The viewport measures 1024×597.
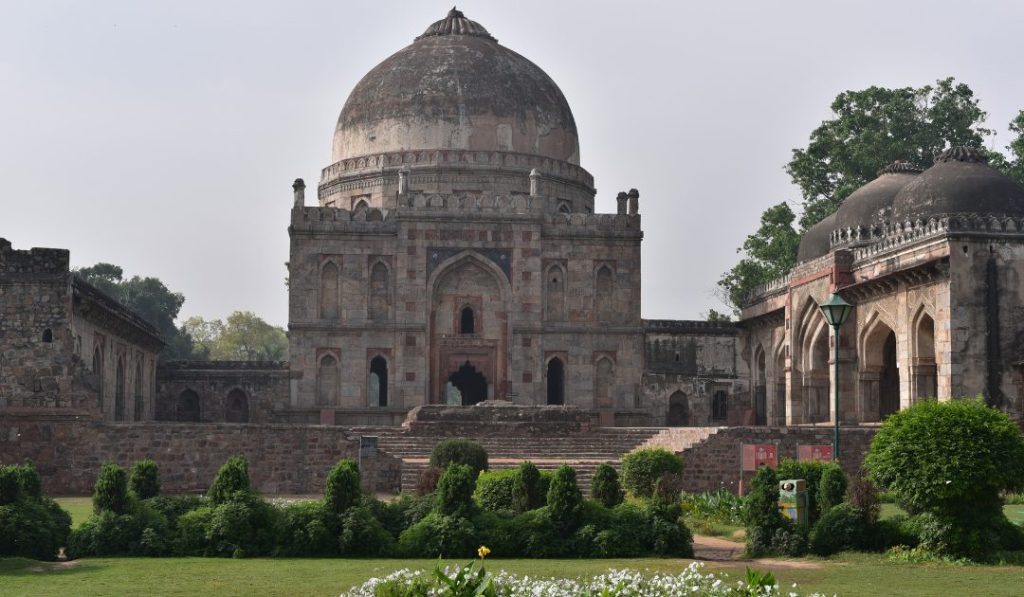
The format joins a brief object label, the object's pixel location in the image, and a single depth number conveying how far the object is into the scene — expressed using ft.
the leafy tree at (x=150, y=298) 219.82
